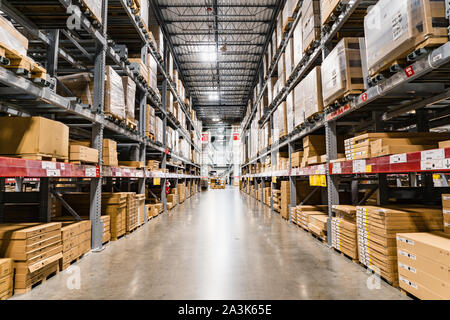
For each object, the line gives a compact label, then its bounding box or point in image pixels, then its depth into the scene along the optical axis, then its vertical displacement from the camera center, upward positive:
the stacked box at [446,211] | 2.31 -0.36
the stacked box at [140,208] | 6.12 -0.70
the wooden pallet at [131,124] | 5.50 +1.29
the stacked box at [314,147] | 5.48 +0.66
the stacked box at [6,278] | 2.32 -0.90
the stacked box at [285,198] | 7.12 -0.60
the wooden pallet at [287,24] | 6.99 +4.39
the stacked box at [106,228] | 4.45 -0.87
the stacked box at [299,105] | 5.56 +1.68
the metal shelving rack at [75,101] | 2.78 +1.18
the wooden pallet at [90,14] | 3.76 +2.67
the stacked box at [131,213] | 5.41 -0.73
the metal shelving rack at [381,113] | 2.25 +1.01
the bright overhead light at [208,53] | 13.39 +7.03
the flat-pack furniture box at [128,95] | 5.53 +1.93
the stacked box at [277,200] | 8.45 -0.79
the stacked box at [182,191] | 12.80 -0.62
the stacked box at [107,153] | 4.62 +0.53
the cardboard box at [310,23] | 4.90 +3.14
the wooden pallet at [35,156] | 2.83 +0.31
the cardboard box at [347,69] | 3.60 +1.58
